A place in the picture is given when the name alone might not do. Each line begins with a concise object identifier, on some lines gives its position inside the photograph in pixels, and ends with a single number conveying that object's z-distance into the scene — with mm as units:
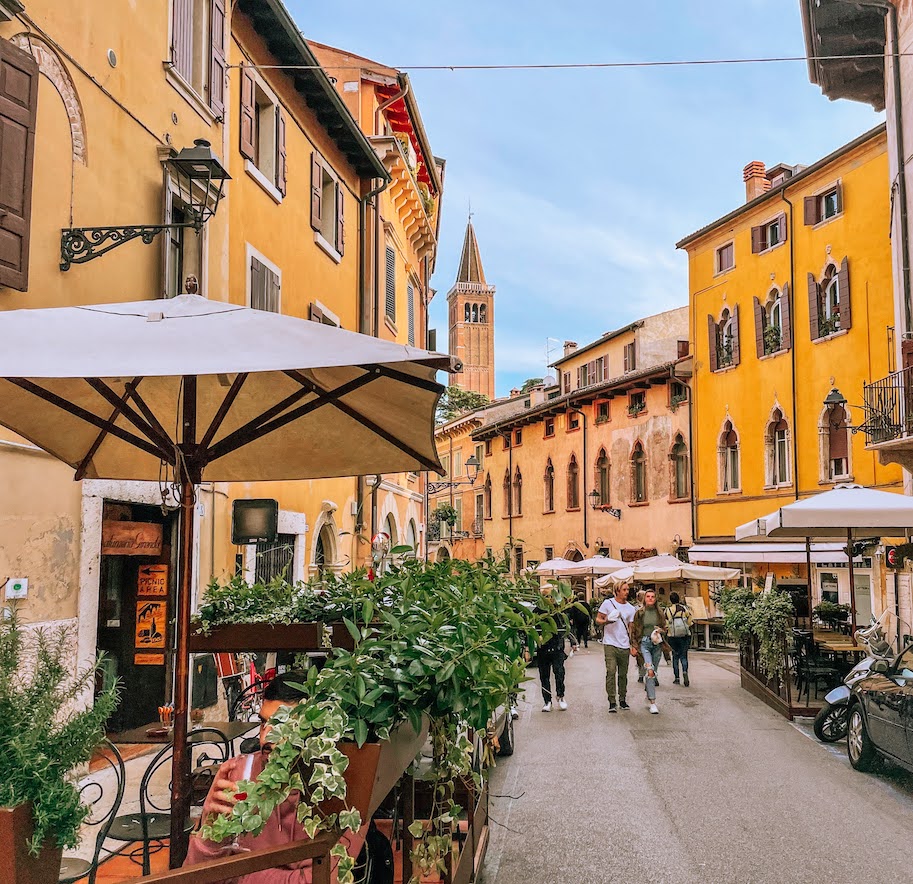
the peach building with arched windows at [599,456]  34062
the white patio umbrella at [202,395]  3582
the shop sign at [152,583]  10617
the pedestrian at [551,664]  13367
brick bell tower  127250
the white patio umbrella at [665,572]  25594
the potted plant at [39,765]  2697
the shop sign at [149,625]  10523
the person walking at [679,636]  17406
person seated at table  3295
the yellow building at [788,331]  24516
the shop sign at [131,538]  9625
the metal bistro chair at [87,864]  3641
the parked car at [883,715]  8203
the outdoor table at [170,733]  6602
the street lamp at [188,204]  7977
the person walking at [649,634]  13969
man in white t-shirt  13383
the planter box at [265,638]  4766
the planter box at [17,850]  2668
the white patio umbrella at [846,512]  11977
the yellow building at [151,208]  7672
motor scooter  10797
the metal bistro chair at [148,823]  4531
